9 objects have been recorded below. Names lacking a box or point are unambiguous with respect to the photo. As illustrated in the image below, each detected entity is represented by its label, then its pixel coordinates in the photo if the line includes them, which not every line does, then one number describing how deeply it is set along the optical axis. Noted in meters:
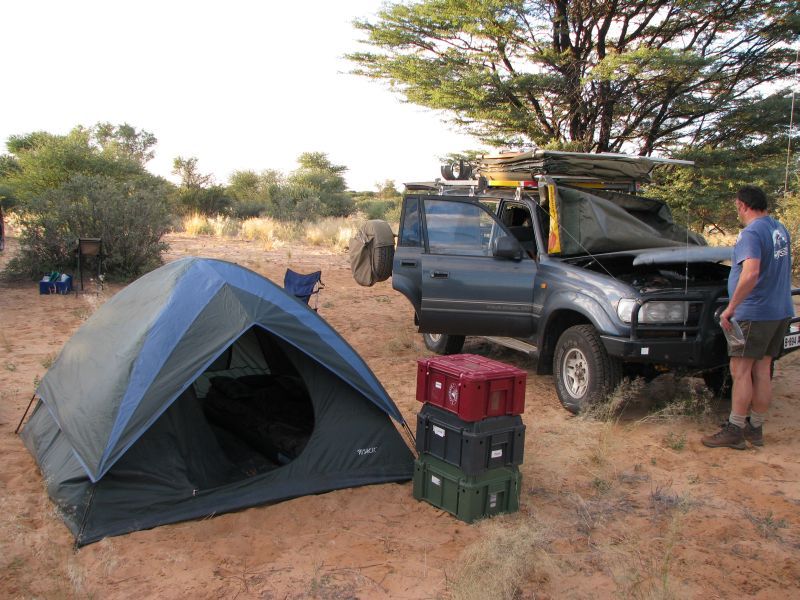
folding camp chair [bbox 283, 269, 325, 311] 8.98
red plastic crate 4.26
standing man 5.26
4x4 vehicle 5.89
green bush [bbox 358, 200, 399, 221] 33.81
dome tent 4.33
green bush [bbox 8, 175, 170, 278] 12.53
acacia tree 13.84
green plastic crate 4.36
